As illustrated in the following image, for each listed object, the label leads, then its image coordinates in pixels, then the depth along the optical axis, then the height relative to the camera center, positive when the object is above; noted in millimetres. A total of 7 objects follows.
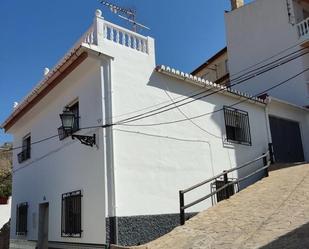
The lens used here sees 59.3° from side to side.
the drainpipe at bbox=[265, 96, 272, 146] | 10655 +2756
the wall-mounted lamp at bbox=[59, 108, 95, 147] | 6819 +1763
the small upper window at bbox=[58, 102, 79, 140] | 7537 +2081
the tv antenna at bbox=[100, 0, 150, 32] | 8210 +5466
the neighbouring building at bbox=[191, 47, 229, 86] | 18738 +8663
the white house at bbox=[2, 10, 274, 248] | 6542 +1421
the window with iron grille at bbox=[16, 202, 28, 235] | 9904 -635
